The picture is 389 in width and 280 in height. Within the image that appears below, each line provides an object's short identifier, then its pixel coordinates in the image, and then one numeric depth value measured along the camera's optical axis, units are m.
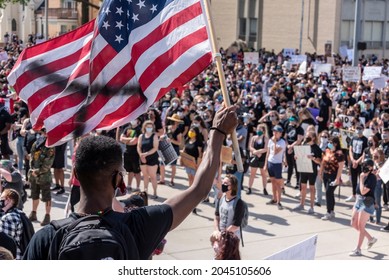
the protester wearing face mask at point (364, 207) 10.59
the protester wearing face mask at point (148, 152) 13.63
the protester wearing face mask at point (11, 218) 6.81
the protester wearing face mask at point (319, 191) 13.30
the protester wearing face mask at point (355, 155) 14.11
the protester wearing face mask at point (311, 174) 12.98
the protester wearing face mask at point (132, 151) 14.16
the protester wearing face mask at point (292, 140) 14.76
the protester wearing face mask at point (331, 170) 12.59
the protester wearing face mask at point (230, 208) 9.20
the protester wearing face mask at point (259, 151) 14.14
